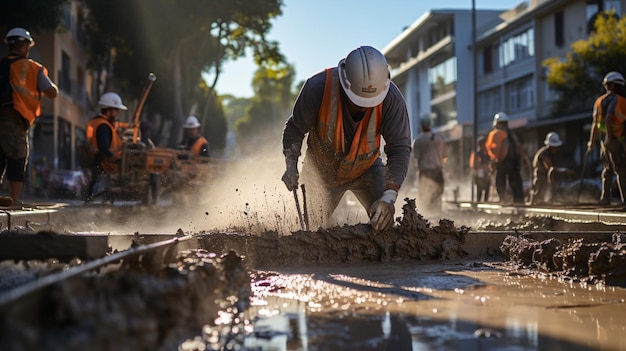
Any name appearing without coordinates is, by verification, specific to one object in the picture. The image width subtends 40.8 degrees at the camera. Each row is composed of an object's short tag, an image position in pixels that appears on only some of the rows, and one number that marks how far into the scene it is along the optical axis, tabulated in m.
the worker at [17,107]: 9.73
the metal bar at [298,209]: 7.54
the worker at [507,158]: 17.48
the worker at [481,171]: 22.41
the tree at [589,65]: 34.62
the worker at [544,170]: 19.30
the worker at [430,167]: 16.02
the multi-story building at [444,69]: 59.03
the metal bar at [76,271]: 2.72
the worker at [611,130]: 12.93
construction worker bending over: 7.07
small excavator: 14.07
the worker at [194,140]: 16.64
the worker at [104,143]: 13.54
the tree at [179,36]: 32.25
